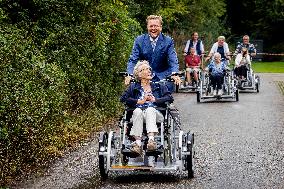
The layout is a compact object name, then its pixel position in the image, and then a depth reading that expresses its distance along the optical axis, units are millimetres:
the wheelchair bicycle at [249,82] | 25375
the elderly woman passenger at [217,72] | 21953
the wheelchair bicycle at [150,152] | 9375
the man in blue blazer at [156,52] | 10484
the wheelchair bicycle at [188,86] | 25867
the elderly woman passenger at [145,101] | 9406
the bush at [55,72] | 9820
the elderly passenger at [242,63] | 26092
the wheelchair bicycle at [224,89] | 21641
